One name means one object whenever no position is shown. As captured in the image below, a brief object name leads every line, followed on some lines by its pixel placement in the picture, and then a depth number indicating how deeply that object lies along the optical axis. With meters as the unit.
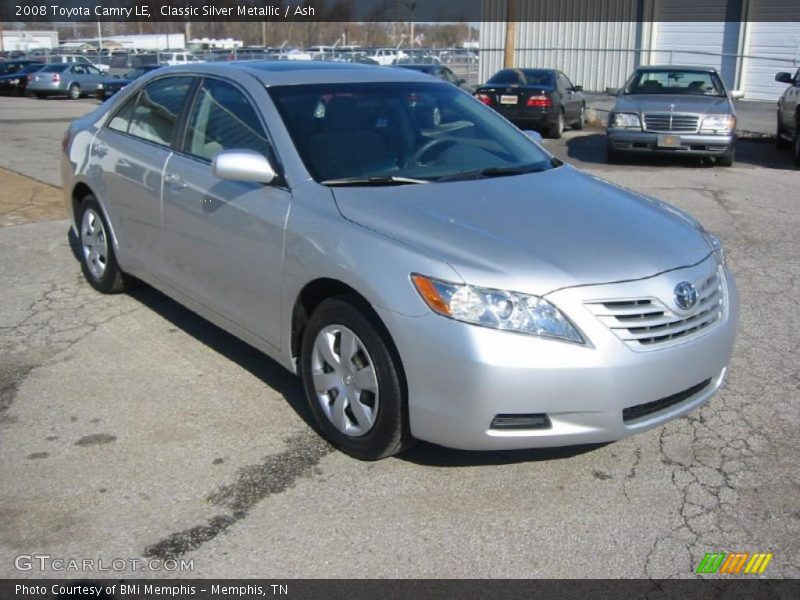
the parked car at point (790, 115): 14.20
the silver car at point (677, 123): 12.86
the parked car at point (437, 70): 20.16
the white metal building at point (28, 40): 90.69
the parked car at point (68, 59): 40.14
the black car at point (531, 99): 17.16
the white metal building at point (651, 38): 27.94
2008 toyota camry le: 3.33
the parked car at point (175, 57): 38.22
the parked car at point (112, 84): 31.09
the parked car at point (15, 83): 33.81
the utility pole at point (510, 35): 23.83
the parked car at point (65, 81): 31.58
